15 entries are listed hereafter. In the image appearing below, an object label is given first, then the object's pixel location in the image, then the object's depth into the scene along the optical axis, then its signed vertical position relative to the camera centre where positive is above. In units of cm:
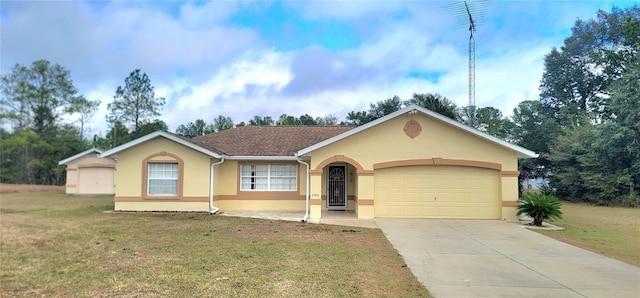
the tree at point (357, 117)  4412 +674
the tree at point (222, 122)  5716 +740
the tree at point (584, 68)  4103 +1196
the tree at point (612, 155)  2475 +137
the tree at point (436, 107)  2838 +492
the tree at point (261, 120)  5500 +739
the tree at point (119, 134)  4409 +441
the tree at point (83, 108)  4253 +713
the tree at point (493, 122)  4828 +704
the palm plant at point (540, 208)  1380 -116
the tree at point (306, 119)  5262 +727
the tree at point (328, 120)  5334 +734
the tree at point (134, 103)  4412 +790
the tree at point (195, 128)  5756 +655
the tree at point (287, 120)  5127 +703
